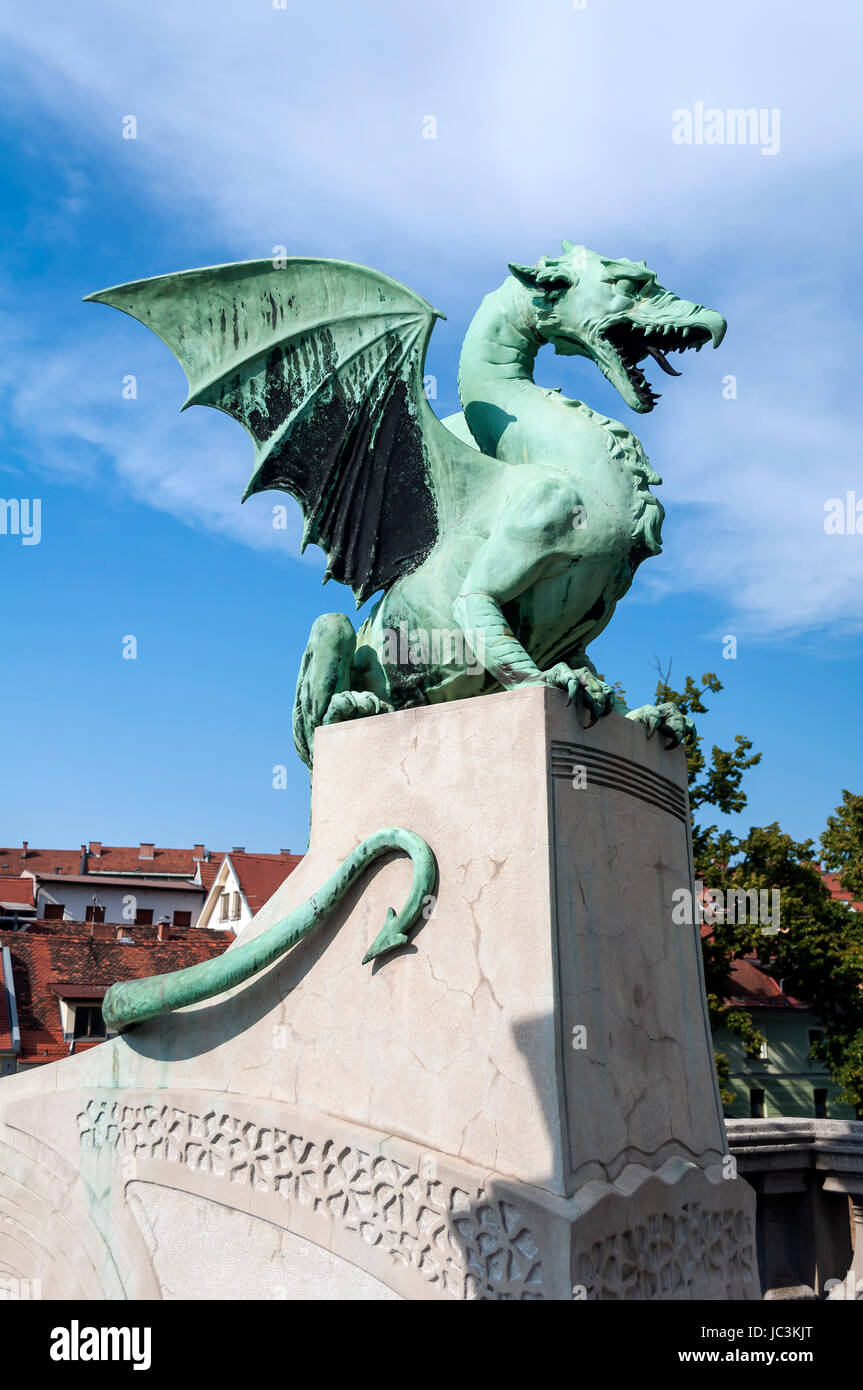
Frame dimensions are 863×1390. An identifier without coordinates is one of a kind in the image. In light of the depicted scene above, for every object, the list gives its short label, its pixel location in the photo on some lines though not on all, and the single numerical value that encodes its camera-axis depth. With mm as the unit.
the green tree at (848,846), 19781
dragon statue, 5059
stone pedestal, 3812
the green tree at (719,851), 18109
